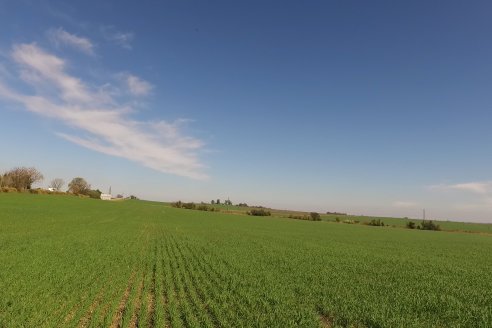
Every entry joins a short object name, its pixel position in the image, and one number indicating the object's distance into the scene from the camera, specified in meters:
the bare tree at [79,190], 187.00
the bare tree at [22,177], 144.06
